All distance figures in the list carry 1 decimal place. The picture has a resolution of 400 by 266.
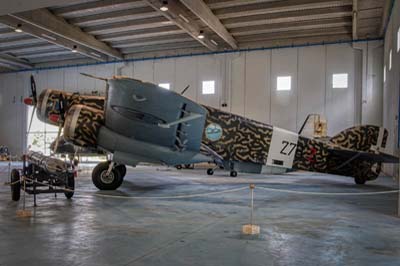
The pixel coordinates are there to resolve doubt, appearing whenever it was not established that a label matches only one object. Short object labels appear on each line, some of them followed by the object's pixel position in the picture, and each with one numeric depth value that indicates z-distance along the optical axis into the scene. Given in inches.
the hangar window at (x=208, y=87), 912.9
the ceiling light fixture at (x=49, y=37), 790.5
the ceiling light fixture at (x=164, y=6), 595.6
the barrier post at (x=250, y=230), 211.0
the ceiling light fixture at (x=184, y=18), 657.6
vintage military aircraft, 358.3
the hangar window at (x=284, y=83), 841.3
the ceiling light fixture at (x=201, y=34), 756.5
